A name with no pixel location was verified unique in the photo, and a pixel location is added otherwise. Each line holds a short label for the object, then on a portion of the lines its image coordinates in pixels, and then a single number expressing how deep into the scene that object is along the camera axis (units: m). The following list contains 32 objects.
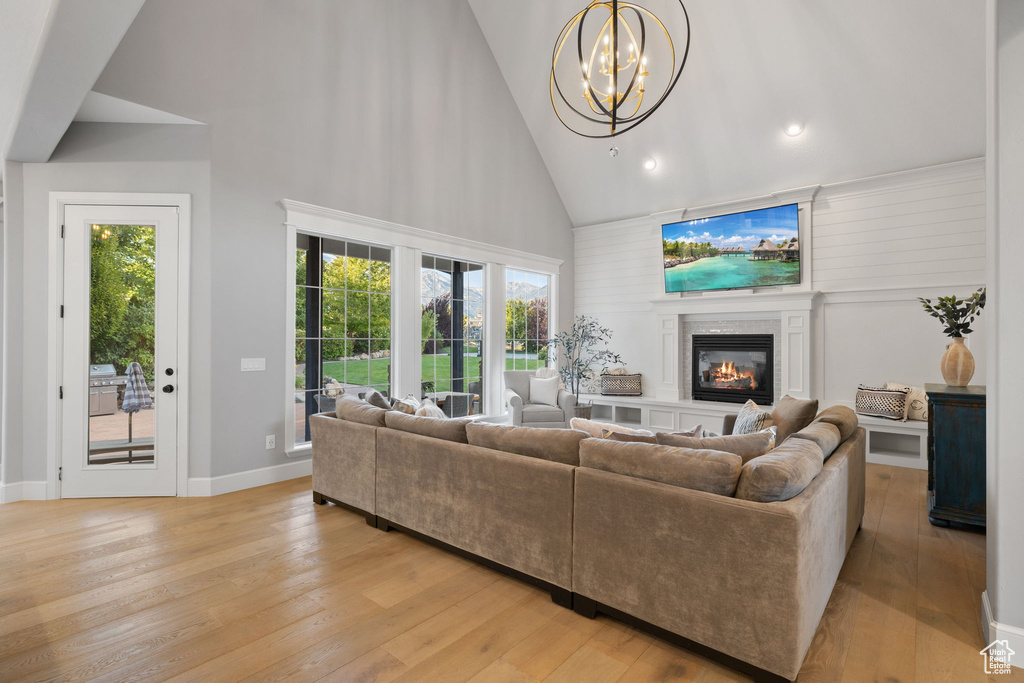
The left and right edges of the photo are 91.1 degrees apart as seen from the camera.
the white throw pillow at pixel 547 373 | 6.34
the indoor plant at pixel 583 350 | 7.46
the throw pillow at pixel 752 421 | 3.20
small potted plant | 3.42
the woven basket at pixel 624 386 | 7.10
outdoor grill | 3.84
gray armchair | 5.88
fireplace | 6.19
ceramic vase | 3.42
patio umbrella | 3.88
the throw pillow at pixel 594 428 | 2.51
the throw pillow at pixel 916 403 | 4.99
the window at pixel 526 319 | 7.04
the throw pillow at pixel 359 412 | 3.36
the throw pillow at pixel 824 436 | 2.46
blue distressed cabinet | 3.14
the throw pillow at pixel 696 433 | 2.66
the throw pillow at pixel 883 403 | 5.02
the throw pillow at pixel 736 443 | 2.26
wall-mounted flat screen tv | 5.94
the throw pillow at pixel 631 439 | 2.35
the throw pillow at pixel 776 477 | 1.81
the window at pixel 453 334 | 5.84
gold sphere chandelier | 5.57
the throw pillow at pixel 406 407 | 3.69
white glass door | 3.81
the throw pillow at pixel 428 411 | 3.56
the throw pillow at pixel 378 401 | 3.83
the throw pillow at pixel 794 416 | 3.12
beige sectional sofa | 1.76
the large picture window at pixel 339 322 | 4.66
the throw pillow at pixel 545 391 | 6.13
